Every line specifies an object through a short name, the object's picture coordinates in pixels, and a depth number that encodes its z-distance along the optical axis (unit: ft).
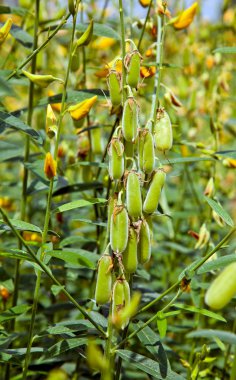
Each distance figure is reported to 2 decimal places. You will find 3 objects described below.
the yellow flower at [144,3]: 2.89
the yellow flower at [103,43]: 3.53
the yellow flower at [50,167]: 2.28
